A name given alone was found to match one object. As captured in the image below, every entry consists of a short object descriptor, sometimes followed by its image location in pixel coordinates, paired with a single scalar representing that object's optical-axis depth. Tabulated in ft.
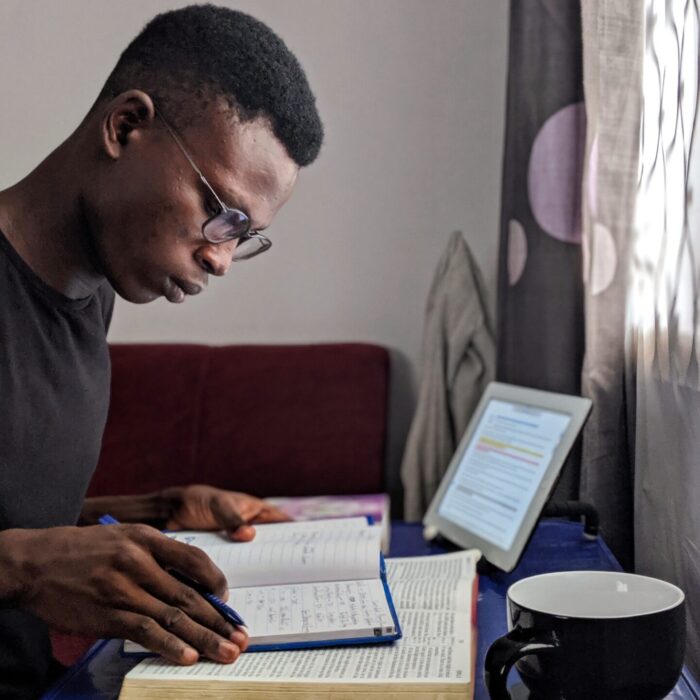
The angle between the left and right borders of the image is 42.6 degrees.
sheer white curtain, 3.01
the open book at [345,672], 2.24
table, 2.50
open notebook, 2.57
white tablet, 3.67
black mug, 2.02
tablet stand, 3.88
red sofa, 6.45
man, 3.03
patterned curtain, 4.82
